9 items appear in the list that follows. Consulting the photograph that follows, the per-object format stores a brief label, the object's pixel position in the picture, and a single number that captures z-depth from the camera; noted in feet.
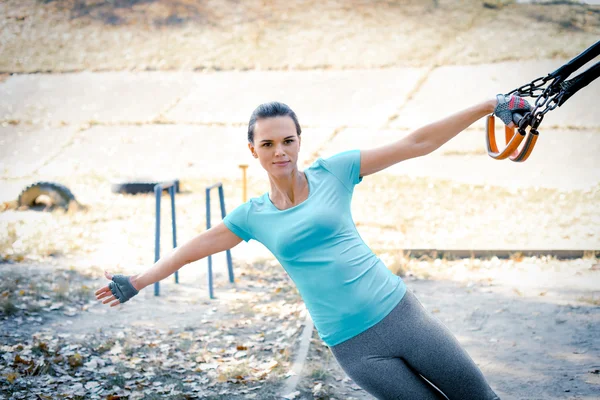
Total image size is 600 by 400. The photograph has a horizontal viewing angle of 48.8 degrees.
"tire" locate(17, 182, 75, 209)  36.29
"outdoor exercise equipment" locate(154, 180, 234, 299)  23.75
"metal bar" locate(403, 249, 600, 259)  26.22
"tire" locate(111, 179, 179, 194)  39.96
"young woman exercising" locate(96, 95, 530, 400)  8.43
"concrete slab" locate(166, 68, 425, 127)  54.08
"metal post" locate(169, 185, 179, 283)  24.48
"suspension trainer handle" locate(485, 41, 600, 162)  9.23
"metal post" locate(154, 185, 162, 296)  23.75
